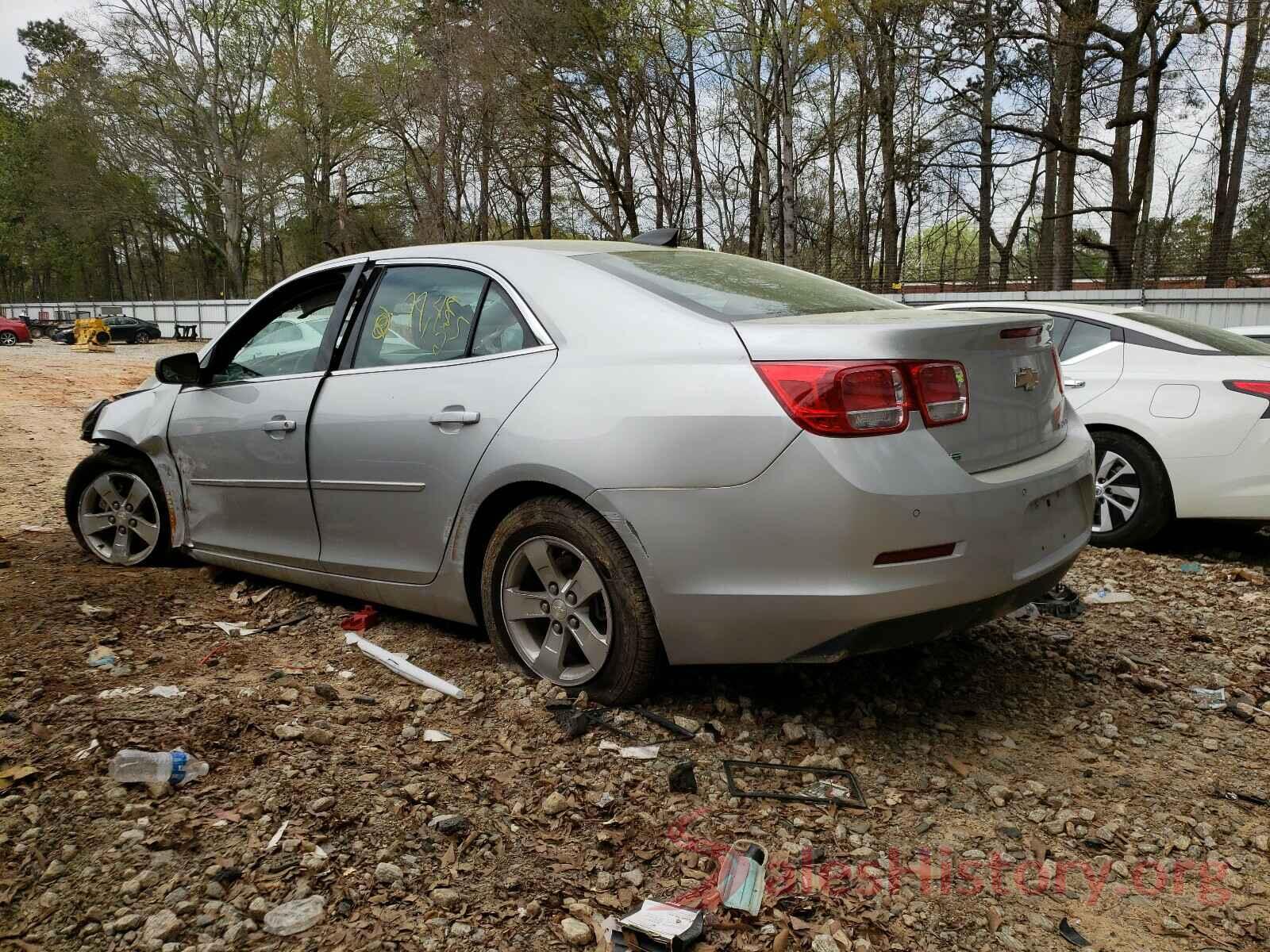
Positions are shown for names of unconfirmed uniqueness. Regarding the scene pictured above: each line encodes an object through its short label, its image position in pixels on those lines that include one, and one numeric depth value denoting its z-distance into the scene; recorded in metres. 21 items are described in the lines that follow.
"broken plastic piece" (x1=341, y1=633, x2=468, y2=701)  3.45
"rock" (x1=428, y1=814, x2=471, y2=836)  2.57
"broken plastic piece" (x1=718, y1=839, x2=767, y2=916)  2.28
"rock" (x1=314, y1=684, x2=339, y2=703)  3.38
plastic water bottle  2.73
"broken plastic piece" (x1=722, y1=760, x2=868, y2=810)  2.74
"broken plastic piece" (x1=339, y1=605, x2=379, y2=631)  4.09
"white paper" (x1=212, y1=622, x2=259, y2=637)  4.06
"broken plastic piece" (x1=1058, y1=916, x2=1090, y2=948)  2.16
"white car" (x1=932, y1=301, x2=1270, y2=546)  5.16
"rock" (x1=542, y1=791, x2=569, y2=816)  2.67
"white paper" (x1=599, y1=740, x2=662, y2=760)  2.96
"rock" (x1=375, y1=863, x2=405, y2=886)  2.35
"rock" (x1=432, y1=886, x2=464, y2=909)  2.27
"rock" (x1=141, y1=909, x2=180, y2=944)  2.11
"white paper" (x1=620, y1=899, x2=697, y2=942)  2.14
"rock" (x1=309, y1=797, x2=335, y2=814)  2.62
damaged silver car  2.68
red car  36.31
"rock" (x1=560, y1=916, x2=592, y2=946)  2.15
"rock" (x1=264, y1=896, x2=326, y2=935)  2.17
